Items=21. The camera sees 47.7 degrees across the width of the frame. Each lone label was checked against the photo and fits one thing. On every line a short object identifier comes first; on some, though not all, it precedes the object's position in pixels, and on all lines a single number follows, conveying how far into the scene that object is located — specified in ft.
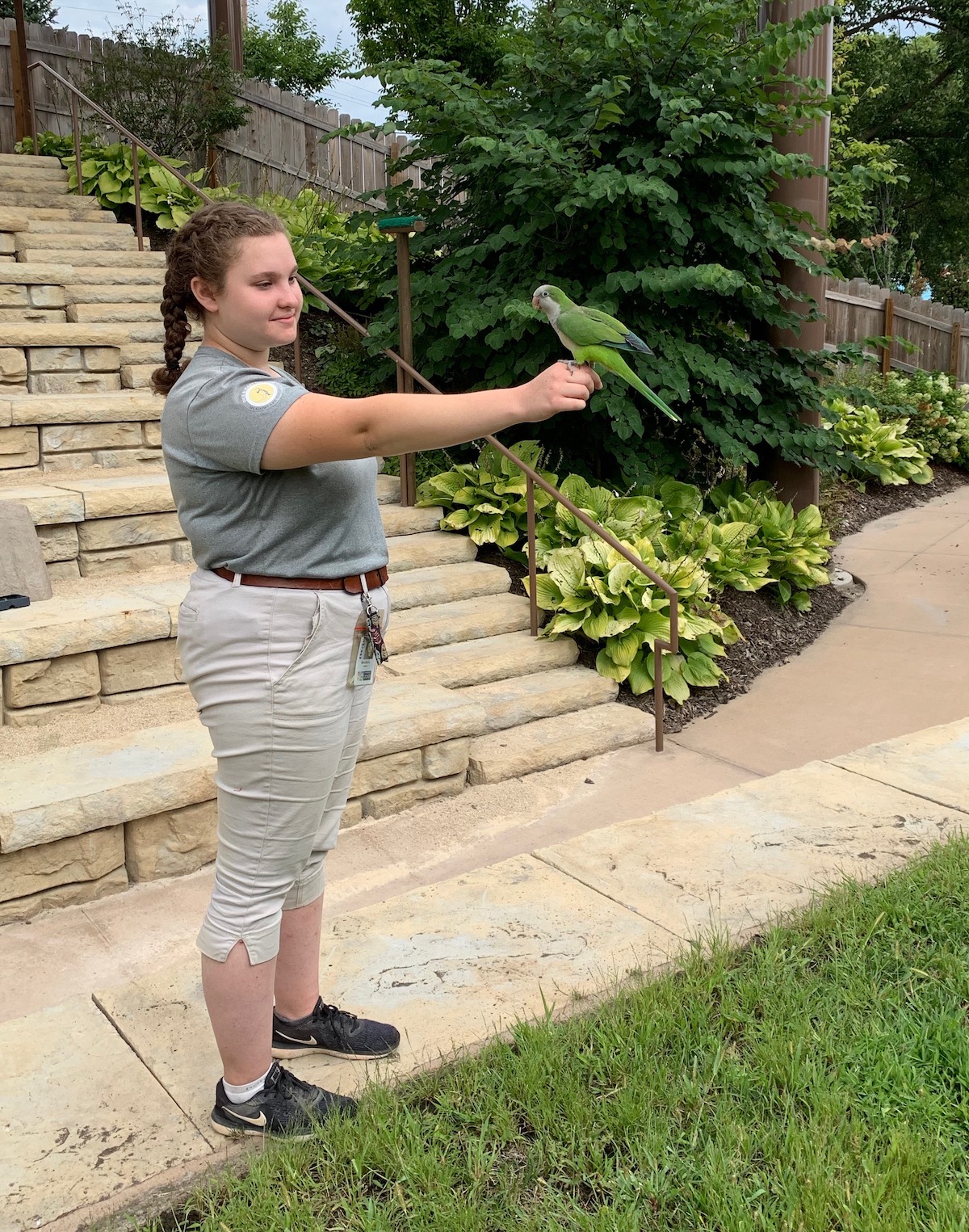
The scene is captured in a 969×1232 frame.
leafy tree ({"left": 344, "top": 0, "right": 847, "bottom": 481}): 18.08
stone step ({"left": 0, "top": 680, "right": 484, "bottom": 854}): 10.58
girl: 5.99
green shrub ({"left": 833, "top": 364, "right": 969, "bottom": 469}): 34.91
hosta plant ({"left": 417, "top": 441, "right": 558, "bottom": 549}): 19.25
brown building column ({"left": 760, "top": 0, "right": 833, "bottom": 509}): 21.61
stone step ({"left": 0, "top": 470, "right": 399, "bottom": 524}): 14.99
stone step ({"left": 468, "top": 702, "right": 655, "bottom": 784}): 14.30
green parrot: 5.72
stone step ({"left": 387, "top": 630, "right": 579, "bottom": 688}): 15.66
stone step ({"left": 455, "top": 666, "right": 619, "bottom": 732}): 15.16
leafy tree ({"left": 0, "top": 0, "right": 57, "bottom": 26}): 79.36
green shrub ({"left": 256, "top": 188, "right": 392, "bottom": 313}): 22.88
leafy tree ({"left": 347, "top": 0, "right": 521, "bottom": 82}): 52.34
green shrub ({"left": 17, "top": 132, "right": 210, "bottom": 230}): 27.94
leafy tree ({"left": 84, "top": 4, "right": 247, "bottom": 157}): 31.42
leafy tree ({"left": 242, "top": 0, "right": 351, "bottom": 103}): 108.88
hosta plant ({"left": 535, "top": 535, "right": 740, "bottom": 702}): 16.74
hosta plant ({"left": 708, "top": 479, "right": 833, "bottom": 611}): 20.97
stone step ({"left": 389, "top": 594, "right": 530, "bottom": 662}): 16.42
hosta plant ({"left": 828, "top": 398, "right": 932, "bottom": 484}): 31.48
